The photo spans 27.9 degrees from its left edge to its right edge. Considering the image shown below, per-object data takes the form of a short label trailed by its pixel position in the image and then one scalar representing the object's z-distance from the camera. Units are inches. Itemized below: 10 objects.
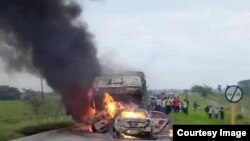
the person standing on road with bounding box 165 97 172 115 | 1515.7
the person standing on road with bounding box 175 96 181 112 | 1620.1
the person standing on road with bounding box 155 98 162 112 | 1562.5
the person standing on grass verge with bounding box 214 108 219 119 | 1516.2
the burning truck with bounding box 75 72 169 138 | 1033.5
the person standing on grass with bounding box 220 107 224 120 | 1408.7
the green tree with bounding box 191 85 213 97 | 3527.6
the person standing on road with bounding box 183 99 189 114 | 1637.8
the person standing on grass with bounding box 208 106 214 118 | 1528.8
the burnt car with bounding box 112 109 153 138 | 895.1
